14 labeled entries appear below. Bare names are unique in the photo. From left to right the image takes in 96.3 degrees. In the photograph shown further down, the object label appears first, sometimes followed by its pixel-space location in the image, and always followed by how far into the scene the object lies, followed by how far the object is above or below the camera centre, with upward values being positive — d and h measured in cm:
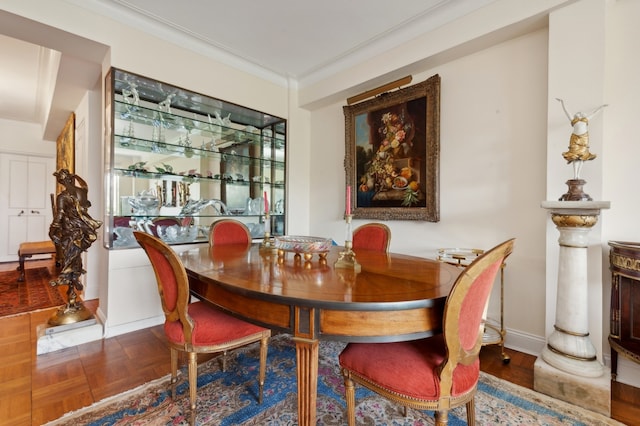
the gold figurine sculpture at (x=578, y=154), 173 +37
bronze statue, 244 -21
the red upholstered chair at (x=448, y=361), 99 -57
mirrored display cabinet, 267 +55
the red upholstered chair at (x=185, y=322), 137 -58
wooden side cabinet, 166 -51
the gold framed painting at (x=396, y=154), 282 +64
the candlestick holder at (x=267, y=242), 219 -25
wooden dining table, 101 -33
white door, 586 +21
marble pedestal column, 164 -68
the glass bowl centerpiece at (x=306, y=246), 170 -21
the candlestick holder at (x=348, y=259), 154 -26
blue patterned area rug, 149 -108
